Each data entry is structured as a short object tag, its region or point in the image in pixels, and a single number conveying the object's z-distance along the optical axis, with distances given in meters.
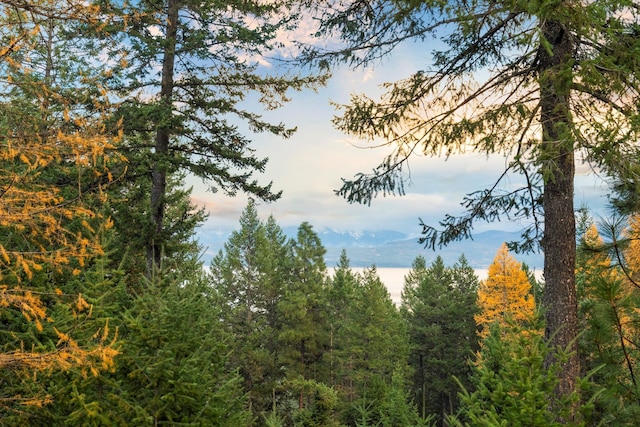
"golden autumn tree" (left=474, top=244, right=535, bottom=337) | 26.20
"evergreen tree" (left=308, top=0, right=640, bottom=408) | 5.52
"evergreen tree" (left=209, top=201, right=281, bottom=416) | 26.04
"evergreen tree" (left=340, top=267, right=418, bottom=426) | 27.48
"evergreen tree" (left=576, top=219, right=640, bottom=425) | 4.61
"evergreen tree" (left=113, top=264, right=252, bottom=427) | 5.00
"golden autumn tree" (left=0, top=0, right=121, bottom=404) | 3.97
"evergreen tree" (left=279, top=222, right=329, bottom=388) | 25.69
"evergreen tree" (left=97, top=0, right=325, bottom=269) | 11.79
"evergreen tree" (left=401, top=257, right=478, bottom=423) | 35.53
